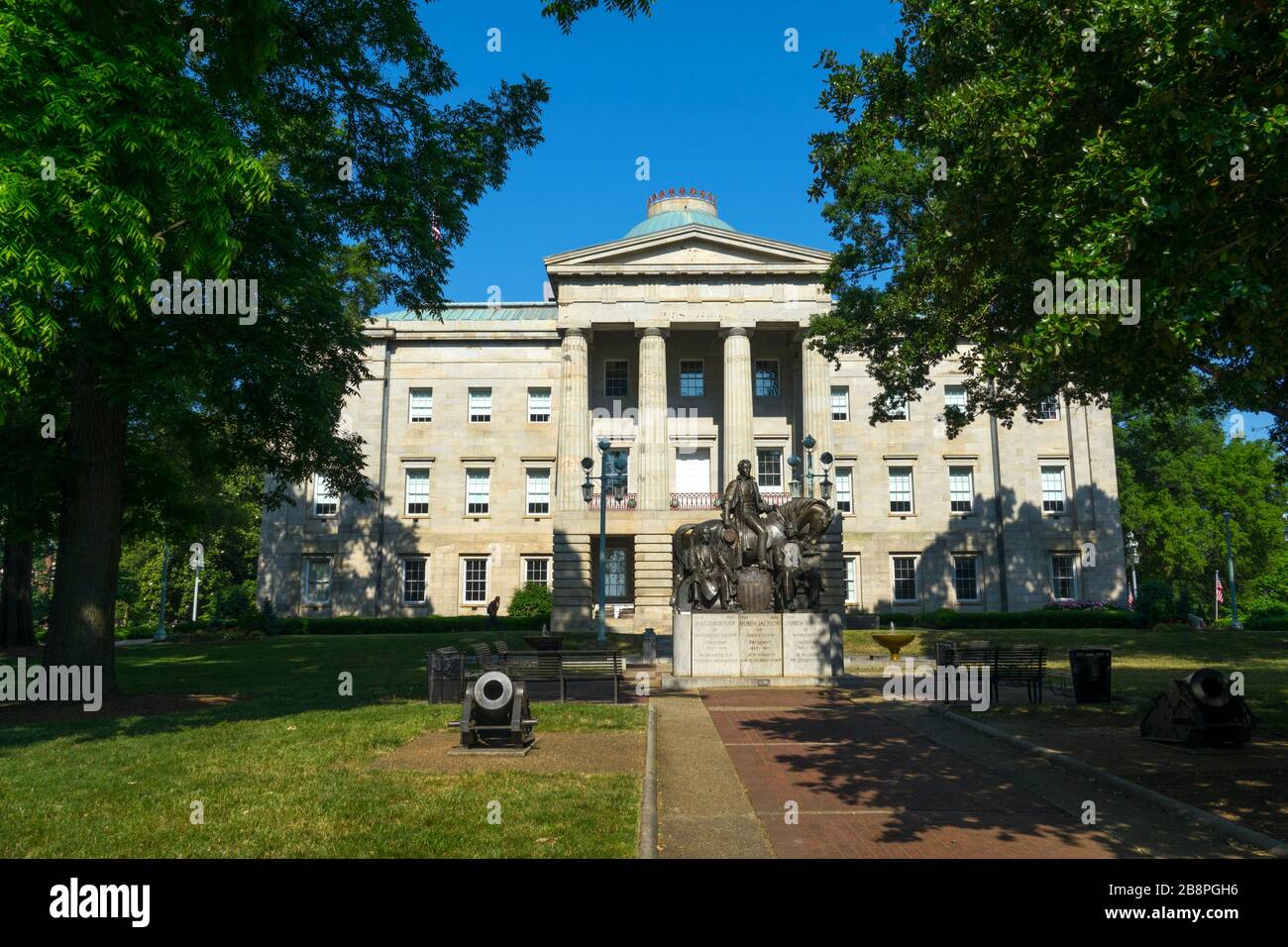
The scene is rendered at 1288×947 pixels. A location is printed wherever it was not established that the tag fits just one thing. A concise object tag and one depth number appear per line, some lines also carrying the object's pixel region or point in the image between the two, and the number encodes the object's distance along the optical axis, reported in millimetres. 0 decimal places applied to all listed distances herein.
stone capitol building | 46500
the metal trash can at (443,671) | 16234
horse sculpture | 19719
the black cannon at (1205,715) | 11031
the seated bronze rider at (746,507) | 20188
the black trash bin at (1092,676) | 15625
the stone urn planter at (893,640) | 22453
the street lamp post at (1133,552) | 60941
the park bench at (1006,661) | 16469
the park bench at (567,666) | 16016
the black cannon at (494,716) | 11203
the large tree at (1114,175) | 7488
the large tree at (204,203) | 7906
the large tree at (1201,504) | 58625
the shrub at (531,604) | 42531
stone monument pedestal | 19531
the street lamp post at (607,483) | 31641
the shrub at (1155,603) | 37281
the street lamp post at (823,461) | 30172
